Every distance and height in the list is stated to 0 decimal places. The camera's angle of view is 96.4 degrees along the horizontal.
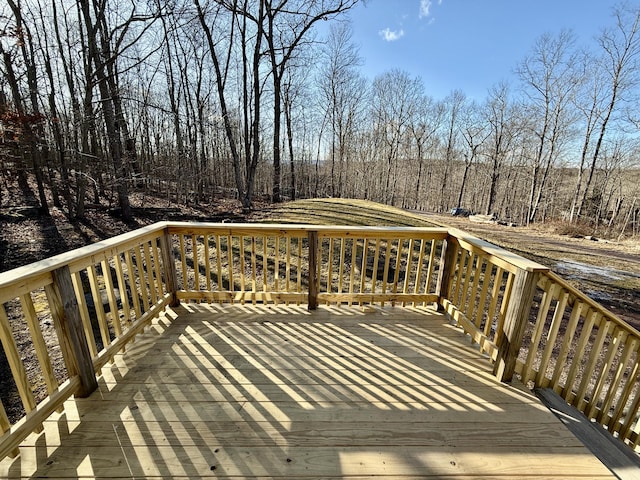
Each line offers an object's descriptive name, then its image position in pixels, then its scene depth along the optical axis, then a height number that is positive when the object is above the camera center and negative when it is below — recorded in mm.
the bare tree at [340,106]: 19042 +4044
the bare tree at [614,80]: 14422 +4563
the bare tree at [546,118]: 17136 +2975
